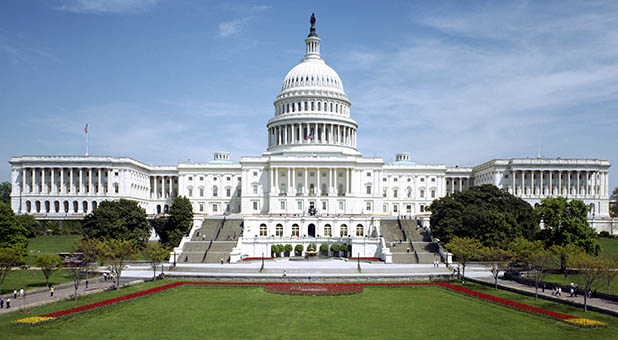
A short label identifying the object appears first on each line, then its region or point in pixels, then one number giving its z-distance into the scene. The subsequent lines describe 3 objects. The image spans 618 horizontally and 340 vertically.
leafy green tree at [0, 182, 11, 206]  154.80
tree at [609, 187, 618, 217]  161.35
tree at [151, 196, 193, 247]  86.88
